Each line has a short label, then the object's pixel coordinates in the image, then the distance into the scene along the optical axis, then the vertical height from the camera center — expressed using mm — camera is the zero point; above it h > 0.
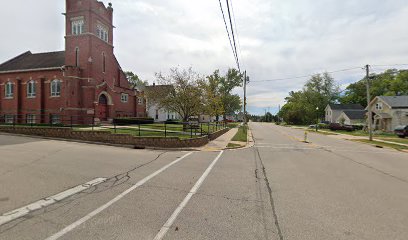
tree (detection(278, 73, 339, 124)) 69688 +6152
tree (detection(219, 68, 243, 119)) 54866 +8657
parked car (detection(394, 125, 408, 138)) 26297 -1426
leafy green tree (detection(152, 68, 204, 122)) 21406 +2088
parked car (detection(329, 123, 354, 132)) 39250 -1528
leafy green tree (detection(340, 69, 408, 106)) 57188 +9520
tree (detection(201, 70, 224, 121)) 22438 +1711
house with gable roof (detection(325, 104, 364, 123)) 61000 +2734
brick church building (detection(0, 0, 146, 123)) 26484 +4746
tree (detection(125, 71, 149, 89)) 70312 +12779
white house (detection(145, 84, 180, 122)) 22828 +2841
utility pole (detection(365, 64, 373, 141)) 22358 +2711
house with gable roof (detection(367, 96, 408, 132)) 34156 +1204
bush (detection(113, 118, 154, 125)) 28656 -584
